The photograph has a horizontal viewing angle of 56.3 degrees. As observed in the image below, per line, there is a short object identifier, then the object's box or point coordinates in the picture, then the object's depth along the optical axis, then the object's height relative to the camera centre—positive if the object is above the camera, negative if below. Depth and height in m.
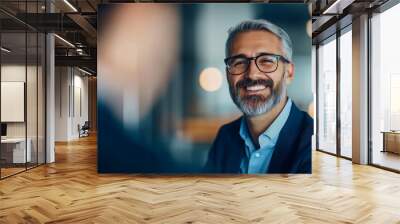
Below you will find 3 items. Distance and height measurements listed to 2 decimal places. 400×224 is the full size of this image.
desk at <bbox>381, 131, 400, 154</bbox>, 8.27 -0.69
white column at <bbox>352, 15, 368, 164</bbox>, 8.20 +0.56
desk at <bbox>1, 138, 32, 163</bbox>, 7.00 -0.71
